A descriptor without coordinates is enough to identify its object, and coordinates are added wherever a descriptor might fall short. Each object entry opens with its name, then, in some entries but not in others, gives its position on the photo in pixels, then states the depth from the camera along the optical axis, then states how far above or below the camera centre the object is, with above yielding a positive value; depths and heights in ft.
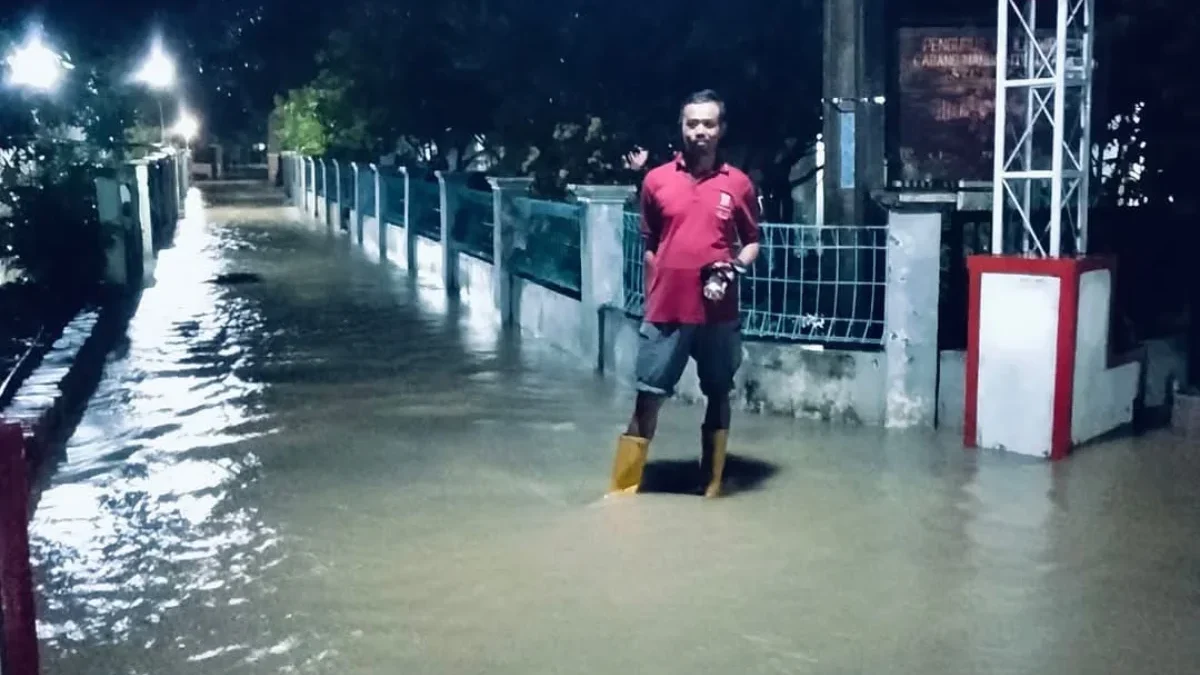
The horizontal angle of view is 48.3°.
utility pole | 27.27 +1.42
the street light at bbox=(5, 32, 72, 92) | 38.19 +3.16
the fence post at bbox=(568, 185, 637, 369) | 32.17 -1.86
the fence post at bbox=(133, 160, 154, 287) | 52.49 -1.86
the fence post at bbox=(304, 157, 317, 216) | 97.81 -1.36
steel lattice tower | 22.75 +0.65
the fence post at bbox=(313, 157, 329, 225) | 89.67 -1.99
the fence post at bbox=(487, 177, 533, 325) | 41.78 -1.93
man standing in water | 19.43 -1.34
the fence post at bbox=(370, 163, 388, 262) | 65.82 -2.12
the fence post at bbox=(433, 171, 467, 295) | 50.80 -1.96
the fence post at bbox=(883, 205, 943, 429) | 24.85 -2.81
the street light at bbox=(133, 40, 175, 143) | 49.85 +5.17
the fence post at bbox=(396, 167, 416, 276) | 58.65 -2.77
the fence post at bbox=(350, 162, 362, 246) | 73.05 -2.51
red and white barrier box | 22.82 -3.26
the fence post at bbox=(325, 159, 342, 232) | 83.15 -1.87
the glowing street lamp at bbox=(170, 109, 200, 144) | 150.23 +5.46
